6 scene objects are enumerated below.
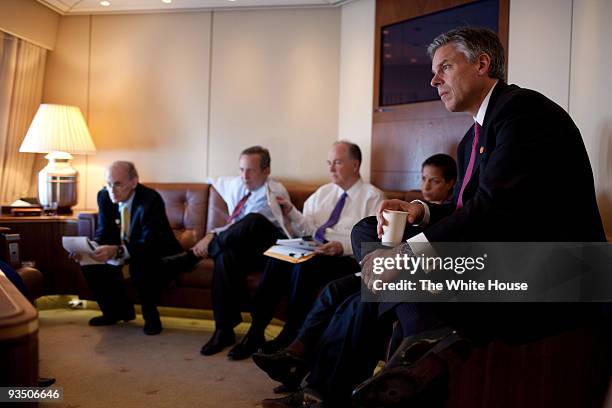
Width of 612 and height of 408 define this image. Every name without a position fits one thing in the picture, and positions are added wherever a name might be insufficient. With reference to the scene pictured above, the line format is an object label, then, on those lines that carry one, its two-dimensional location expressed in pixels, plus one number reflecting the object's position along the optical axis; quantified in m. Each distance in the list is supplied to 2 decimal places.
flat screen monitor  3.49
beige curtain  4.11
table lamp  3.95
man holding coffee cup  1.44
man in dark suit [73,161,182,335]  3.30
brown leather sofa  3.35
